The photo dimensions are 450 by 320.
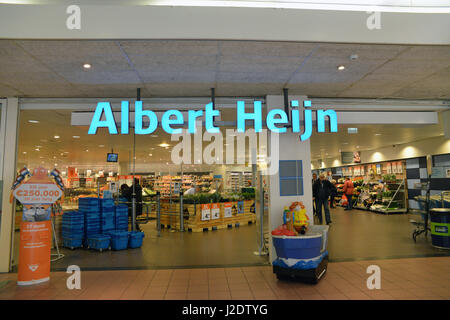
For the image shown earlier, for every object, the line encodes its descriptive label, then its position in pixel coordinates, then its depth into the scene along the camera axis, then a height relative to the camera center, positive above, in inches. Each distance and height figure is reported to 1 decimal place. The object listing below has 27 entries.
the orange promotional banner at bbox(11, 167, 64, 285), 178.1 -23.8
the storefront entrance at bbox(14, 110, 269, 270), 234.7 -21.8
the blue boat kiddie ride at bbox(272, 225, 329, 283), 167.5 -44.4
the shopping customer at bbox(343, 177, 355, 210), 563.4 -18.8
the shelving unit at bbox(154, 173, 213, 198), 643.5 +8.7
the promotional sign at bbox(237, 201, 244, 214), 405.1 -33.2
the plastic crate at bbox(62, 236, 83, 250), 271.0 -54.5
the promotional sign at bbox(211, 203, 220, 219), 371.6 -35.2
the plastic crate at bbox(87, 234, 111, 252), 259.1 -51.8
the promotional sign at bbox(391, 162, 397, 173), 534.8 +29.5
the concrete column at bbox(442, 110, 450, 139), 264.8 +55.4
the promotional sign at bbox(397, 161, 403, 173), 518.4 +27.5
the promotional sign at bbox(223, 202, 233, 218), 385.1 -34.2
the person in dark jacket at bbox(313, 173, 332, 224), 381.1 -14.8
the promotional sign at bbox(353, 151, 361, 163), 615.3 +55.7
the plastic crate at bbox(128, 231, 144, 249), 269.3 -52.0
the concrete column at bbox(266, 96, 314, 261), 217.0 +15.8
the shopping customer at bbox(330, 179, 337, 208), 616.7 -42.1
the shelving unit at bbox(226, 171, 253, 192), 744.8 +15.3
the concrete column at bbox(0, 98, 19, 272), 206.8 +1.8
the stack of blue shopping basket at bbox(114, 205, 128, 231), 291.1 -33.7
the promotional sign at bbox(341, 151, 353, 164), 596.4 +53.7
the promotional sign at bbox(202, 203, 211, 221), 362.0 -34.6
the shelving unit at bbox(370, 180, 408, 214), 498.3 -33.8
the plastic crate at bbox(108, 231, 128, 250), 262.5 -51.2
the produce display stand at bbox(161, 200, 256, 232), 359.6 -45.7
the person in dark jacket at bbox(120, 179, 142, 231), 365.0 -11.6
